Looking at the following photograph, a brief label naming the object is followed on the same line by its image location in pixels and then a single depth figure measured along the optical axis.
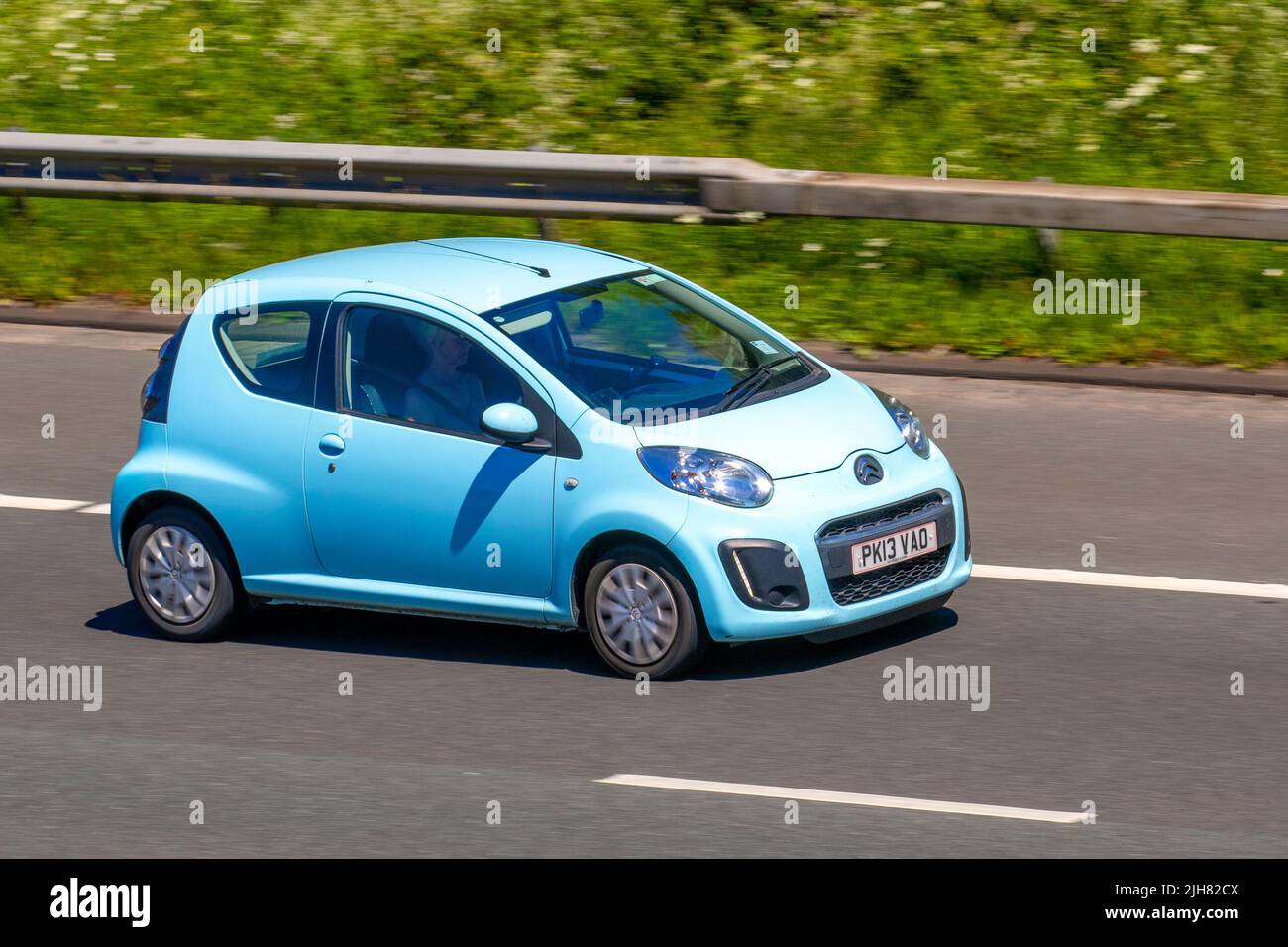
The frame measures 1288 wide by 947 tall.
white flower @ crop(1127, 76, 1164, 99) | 15.24
